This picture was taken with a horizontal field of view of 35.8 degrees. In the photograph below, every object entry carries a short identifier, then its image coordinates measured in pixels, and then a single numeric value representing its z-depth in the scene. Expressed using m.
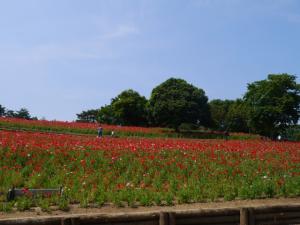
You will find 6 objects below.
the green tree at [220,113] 77.82
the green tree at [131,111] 63.62
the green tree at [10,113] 84.00
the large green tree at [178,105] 49.19
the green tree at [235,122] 69.78
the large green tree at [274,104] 42.50
